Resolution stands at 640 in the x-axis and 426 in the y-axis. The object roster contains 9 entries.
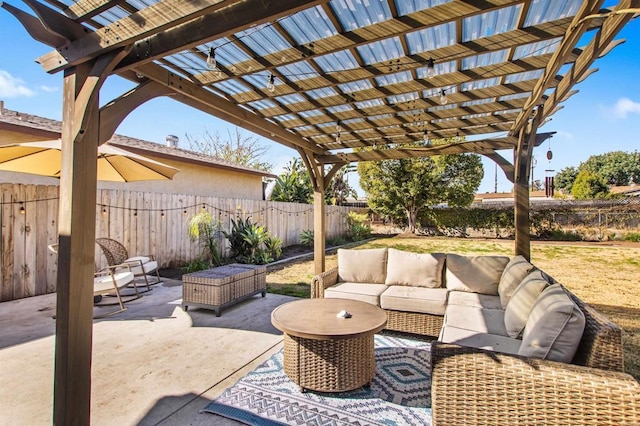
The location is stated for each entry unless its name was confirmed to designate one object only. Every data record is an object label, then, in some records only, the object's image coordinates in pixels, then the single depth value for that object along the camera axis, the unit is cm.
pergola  206
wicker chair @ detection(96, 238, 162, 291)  569
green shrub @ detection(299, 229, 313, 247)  1205
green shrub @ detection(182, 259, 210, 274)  725
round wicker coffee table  262
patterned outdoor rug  237
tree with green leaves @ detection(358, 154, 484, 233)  1600
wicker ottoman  462
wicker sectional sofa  168
